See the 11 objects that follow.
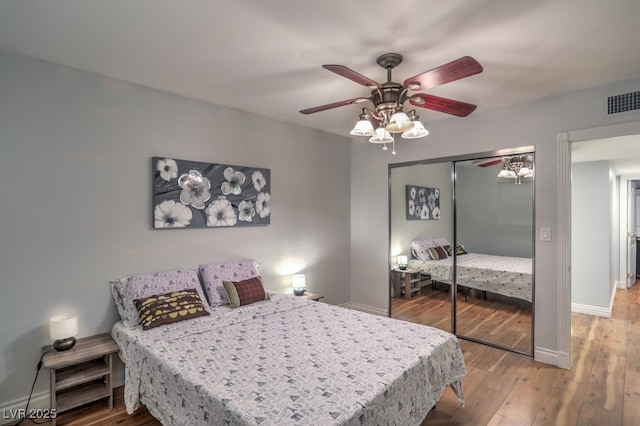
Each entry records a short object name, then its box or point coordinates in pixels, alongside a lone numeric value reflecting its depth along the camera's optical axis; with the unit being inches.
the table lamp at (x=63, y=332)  94.0
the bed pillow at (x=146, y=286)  106.6
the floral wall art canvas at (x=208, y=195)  120.1
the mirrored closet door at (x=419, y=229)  158.9
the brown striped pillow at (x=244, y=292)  123.6
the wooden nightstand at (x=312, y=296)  154.7
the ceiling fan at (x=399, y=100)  74.6
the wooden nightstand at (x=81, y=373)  90.2
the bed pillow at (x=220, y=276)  125.5
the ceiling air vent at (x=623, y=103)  110.0
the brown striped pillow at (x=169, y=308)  101.9
